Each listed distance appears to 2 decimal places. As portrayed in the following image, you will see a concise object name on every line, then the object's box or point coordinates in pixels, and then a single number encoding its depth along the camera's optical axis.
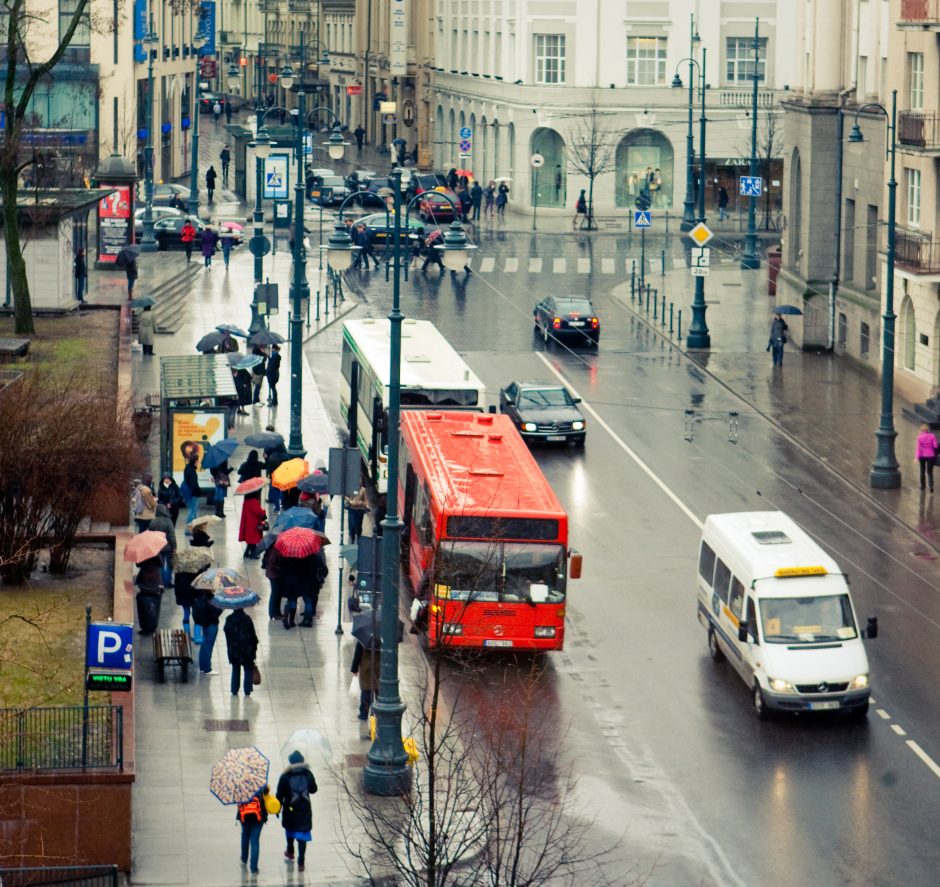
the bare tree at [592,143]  92.88
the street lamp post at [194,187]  87.19
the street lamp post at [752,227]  78.44
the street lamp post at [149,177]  77.06
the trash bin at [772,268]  71.94
